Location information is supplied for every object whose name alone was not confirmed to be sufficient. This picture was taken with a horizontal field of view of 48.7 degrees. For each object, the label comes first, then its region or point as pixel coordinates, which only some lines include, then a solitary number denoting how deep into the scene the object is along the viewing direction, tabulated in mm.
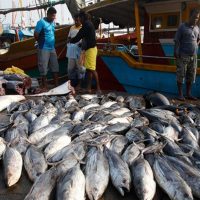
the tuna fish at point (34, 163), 2662
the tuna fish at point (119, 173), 2452
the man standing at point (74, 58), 6268
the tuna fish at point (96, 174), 2382
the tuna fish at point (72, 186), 2226
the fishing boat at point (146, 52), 5713
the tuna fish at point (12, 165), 2613
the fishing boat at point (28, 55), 8176
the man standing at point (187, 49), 4946
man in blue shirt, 5993
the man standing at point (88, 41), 5560
